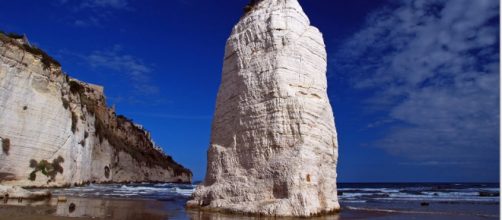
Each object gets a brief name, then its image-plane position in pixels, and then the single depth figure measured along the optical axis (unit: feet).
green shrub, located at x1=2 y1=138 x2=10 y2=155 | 81.00
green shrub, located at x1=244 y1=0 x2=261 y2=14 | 51.29
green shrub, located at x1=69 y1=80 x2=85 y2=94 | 116.47
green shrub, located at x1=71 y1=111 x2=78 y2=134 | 110.77
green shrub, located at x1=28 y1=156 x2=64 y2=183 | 89.71
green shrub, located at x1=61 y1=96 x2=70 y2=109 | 102.94
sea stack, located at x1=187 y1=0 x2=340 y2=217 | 39.47
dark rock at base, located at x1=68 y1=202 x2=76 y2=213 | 42.26
